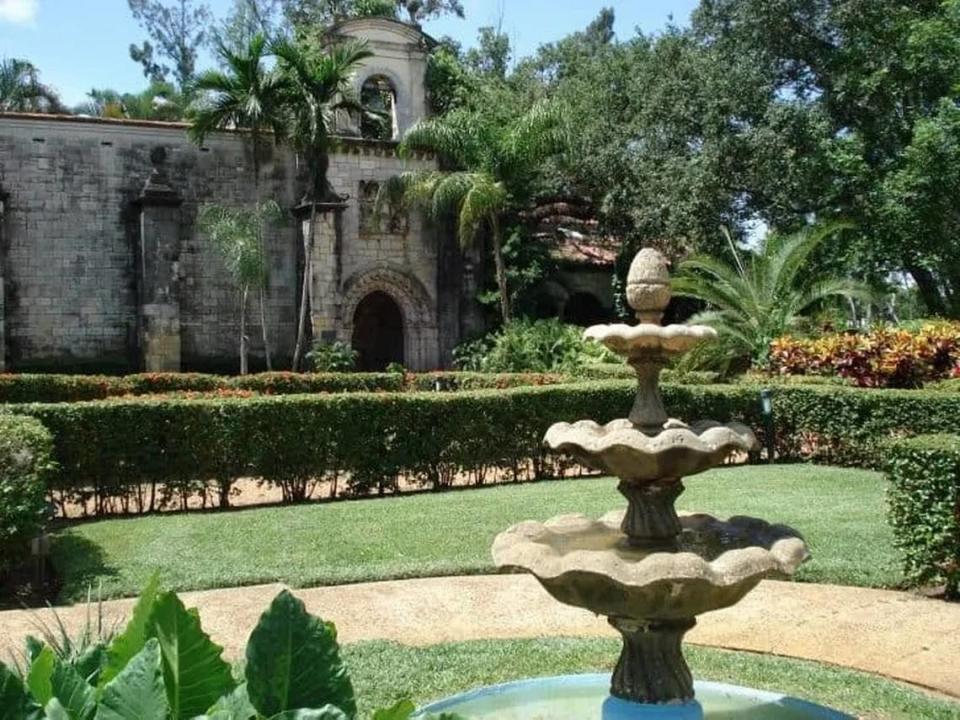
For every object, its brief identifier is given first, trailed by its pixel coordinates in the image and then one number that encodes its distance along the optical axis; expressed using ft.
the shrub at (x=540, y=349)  79.30
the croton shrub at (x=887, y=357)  56.49
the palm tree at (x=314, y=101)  77.20
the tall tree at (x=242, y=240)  76.28
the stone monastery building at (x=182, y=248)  77.20
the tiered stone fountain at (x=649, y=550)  15.11
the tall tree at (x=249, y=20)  144.36
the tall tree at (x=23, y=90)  116.78
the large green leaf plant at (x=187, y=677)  4.92
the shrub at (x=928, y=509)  26.45
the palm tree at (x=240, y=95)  77.20
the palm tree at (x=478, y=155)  83.05
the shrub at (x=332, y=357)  77.77
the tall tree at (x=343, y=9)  132.57
